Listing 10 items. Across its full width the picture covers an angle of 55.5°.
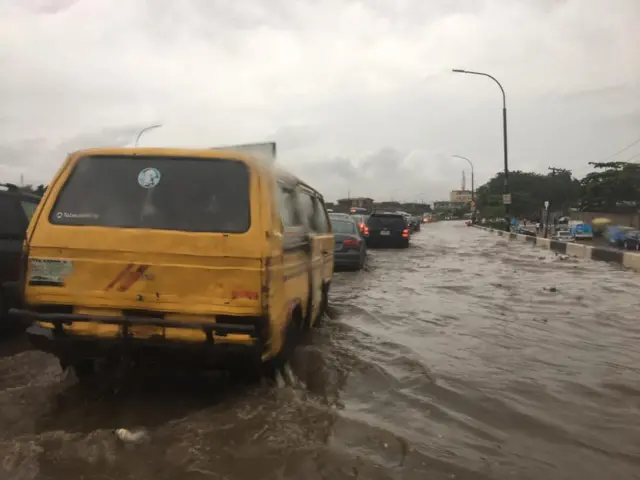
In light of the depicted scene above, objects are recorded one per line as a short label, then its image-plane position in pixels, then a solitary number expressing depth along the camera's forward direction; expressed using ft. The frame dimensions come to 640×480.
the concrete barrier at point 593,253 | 52.54
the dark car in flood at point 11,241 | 20.27
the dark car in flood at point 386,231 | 78.54
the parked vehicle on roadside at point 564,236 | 133.28
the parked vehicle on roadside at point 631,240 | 106.52
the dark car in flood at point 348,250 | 47.85
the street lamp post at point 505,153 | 119.14
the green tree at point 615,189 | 203.51
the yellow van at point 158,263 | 13.38
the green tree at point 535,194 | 331.77
